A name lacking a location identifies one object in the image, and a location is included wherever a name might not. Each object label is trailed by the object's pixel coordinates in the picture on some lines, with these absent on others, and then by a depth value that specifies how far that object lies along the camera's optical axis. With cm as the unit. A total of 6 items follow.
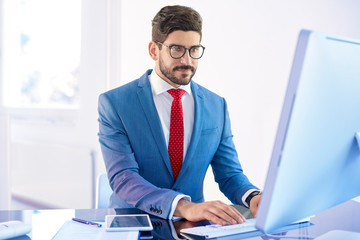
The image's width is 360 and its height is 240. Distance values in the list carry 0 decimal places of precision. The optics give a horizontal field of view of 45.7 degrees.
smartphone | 120
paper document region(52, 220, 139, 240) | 114
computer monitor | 72
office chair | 207
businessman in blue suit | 183
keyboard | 117
